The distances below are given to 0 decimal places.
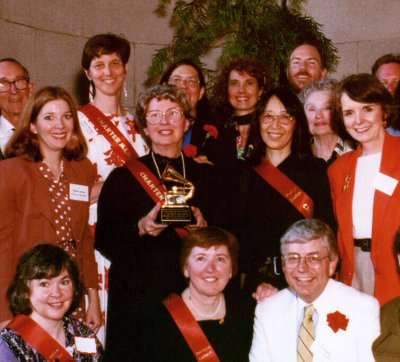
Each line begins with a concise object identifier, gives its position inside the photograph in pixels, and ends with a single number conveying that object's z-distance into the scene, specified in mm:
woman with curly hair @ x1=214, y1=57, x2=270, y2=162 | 4617
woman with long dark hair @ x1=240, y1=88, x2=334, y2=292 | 3531
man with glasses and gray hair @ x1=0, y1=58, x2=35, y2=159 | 4355
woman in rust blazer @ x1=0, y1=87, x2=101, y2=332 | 3361
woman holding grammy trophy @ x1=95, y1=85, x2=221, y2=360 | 3428
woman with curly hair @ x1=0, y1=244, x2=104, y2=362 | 3145
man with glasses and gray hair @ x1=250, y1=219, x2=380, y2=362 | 3053
